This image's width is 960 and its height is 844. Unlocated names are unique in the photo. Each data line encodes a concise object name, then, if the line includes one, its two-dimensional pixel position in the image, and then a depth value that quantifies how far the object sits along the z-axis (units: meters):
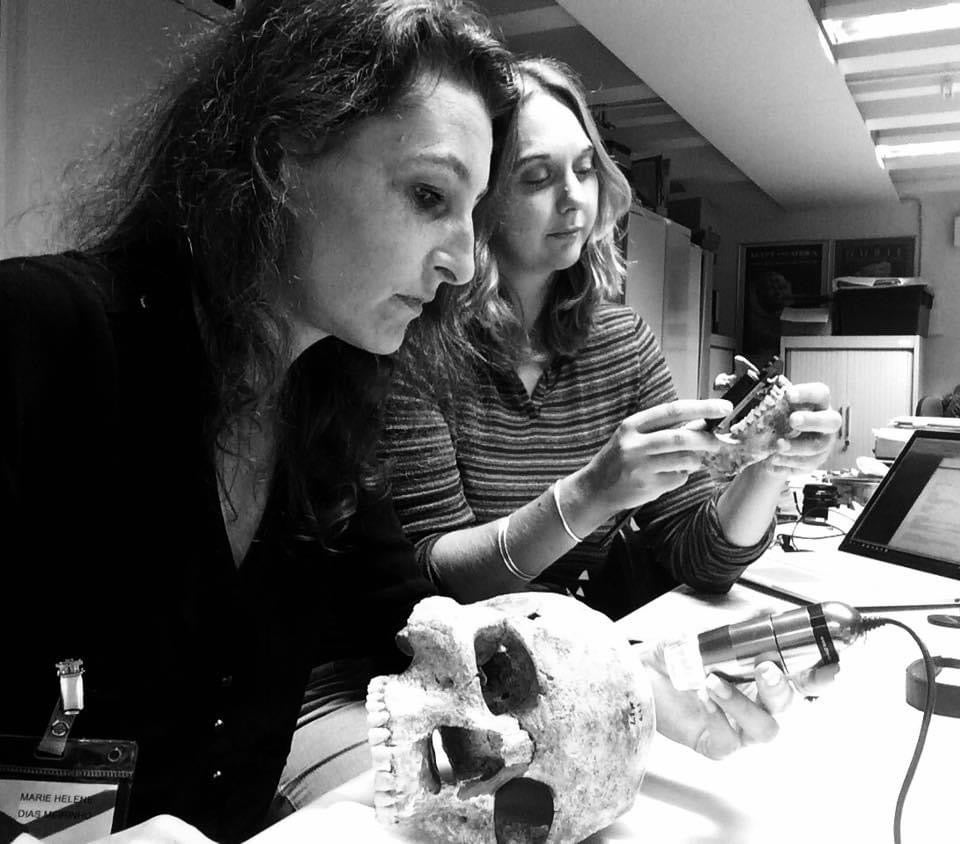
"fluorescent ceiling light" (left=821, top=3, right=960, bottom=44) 2.91
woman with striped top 1.11
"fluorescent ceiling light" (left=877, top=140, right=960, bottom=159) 4.54
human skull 0.55
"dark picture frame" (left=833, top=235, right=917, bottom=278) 5.84
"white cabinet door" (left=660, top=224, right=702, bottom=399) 4.94
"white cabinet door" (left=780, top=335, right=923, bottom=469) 5.28
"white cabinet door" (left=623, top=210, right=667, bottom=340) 4.32
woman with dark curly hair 0.74
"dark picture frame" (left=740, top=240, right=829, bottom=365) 6.10
